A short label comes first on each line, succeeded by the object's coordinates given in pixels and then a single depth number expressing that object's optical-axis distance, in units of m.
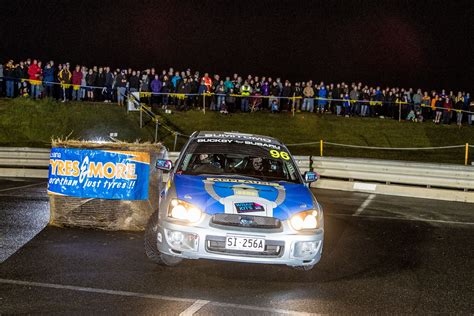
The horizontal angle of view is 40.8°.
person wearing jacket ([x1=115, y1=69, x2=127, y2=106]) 25.69
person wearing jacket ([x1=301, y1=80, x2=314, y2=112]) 27.84
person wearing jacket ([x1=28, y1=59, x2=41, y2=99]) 24.84
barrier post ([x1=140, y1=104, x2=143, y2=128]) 24.14
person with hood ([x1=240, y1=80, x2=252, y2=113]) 27.03
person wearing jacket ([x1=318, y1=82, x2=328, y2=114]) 27.97
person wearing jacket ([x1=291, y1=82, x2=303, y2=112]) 27.89
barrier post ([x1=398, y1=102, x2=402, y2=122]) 27.69
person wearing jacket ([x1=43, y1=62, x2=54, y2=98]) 25.11
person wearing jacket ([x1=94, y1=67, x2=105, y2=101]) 25.97
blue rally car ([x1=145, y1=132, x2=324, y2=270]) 6.84
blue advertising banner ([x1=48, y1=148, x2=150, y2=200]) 9.44
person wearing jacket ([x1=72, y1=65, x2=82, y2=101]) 25.69
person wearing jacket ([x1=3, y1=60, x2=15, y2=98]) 24.83
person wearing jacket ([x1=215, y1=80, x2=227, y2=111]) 26.71
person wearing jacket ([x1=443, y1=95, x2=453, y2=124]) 28.12
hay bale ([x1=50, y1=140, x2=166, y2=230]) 9.43
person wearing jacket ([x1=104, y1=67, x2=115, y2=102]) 25.88
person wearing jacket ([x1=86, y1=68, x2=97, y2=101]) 25.75
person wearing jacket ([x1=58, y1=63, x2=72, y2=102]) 25.27
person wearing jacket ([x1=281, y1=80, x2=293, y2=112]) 27.80
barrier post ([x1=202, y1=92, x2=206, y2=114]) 26.20
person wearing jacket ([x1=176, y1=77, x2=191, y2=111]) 26.22
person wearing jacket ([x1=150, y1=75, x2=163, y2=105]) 26.28
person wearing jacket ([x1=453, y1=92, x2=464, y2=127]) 28.11
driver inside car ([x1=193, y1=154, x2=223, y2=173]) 8.34
